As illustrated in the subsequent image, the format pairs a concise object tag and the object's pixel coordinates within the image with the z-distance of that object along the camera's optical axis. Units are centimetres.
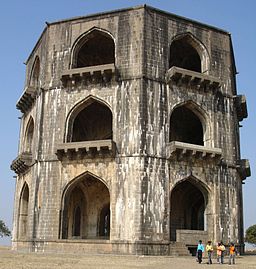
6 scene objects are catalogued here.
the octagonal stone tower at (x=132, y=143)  2353
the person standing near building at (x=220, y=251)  1982
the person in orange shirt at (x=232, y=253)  1954
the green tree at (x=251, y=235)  6701
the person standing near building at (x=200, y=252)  1959
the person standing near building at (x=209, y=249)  1970
